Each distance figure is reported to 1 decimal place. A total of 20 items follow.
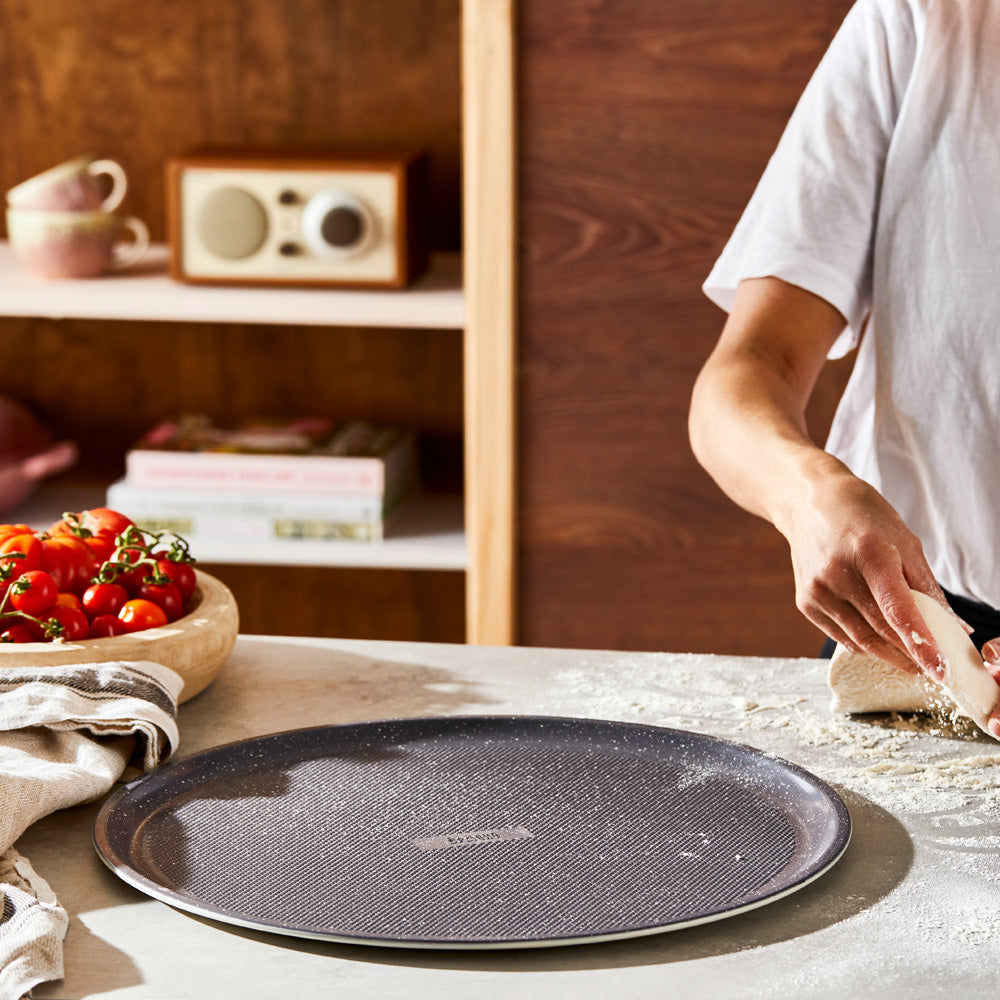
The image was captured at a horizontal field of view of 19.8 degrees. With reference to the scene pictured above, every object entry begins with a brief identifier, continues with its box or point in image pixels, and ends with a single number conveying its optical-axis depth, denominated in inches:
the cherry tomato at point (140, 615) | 75.3
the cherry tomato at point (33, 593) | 72.7
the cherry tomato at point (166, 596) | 76.0
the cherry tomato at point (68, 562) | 75.9
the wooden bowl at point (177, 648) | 72.0
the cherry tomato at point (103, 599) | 75.7
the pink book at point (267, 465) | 102.6
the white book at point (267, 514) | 102.7
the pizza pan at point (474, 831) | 53.6
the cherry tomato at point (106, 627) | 75.3
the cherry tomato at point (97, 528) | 77.4
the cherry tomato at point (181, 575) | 76.4
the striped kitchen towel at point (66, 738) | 58.6
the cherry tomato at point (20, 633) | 74.0
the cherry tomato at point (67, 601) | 75.0
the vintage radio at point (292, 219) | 100.1
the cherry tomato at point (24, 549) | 75.4
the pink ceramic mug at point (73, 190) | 101.0
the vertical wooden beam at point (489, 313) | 98.4
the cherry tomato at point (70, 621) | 74.0
